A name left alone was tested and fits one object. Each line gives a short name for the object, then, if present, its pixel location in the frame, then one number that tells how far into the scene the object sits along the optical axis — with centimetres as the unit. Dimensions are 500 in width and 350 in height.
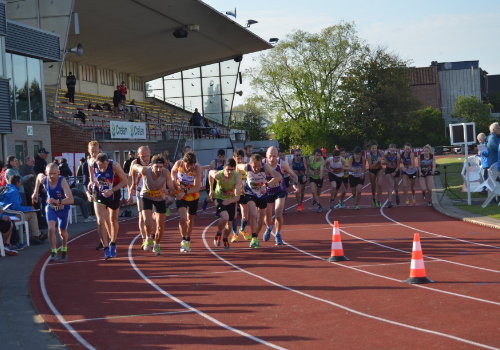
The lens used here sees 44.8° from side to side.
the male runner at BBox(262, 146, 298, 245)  1240
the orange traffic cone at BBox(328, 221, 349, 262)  1029
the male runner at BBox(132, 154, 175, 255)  1084
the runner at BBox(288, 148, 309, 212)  1865
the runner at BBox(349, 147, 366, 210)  1852
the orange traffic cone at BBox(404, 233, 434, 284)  827
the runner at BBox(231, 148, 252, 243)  1238
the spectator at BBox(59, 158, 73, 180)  1947
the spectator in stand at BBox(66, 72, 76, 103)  3397
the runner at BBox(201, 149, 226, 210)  1452
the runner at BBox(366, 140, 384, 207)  1828
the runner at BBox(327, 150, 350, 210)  1865
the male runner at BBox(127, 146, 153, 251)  1152
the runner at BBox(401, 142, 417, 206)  1838
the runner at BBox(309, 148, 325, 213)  1828
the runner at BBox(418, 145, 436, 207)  1762
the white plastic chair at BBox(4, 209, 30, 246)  1312
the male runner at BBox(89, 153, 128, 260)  1084
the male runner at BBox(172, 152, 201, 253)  1127
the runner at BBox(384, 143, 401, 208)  1852
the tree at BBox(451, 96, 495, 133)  8088
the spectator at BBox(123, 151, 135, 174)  2004
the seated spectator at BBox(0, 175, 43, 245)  1307
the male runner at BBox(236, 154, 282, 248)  1188
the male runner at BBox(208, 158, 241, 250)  1149
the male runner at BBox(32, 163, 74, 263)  1077
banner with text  3002
